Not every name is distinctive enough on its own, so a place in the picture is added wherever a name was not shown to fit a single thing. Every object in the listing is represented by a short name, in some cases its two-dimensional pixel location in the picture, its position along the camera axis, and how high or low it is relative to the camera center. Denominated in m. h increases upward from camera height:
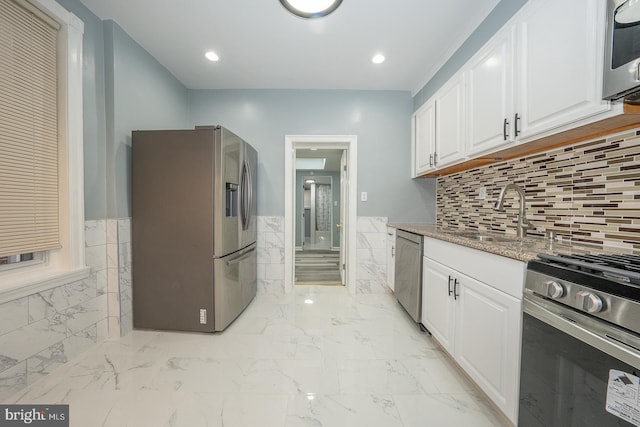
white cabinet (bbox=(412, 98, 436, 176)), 2.70 +0.79
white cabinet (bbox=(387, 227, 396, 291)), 3.00 -0.59
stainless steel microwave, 0.93 +0.60
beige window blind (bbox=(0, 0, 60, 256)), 1.49 +0.46
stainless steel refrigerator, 2.20 -0.19
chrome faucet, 1.70 -0.01
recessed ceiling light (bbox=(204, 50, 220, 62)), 2.54 +1.49
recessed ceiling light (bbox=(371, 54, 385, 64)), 2.56 +1.48
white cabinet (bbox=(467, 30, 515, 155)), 1.65 +0.78
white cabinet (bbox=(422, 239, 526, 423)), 1.21 -0.63
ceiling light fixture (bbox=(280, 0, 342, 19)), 1.82 +1.43
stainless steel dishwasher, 2.26 -0.61
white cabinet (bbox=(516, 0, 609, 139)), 1.14 +0.73
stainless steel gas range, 0.74 -0.44
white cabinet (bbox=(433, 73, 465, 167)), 2.19 +0.78
